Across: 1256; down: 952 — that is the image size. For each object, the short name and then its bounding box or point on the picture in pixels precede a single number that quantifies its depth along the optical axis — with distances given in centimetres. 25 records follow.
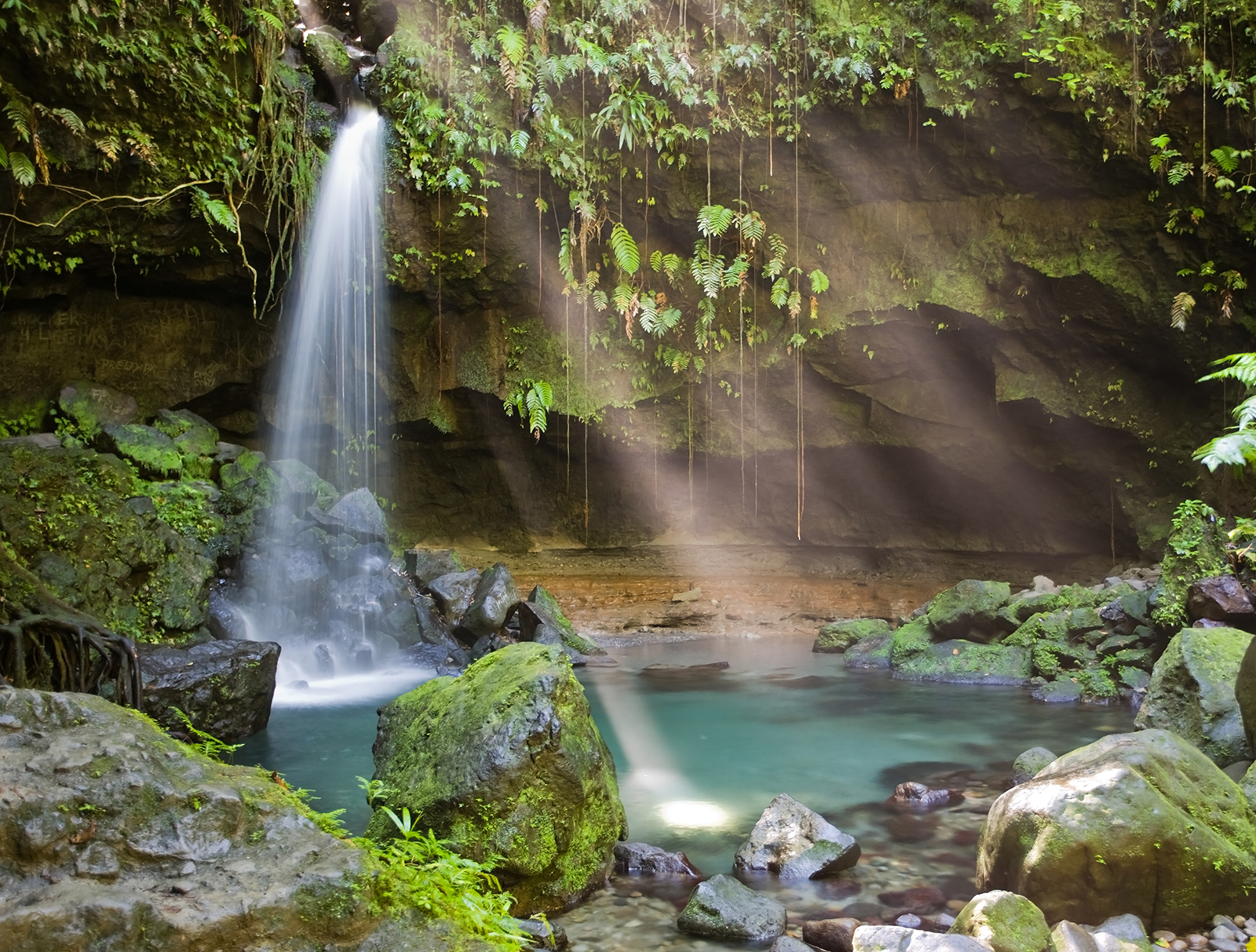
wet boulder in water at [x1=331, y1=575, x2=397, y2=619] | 1151
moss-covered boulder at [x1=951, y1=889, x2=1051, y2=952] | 345
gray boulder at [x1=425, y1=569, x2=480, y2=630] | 1221
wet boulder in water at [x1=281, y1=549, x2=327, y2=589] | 1129
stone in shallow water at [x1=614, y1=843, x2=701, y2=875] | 477
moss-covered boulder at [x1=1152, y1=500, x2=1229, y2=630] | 957
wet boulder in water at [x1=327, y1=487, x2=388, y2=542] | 1231
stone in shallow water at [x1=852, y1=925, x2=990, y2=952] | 330
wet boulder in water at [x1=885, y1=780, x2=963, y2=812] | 598
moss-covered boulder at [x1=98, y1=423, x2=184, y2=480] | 1131
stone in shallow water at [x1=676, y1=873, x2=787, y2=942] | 400
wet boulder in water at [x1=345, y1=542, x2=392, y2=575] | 1196
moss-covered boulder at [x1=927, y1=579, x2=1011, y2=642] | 1171
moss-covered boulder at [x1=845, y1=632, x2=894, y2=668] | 1206
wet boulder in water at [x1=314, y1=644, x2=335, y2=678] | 1058
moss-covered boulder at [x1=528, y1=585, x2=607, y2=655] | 1248
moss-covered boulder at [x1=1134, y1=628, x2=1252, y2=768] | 616
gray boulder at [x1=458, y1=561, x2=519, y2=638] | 1170
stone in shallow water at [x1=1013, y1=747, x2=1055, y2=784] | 630
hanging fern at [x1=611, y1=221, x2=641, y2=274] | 1300
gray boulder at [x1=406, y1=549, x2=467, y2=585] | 1285
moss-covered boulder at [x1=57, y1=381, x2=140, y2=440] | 1149
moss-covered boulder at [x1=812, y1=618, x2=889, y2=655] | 1318
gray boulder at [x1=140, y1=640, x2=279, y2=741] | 667
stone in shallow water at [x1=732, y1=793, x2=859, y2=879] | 477
